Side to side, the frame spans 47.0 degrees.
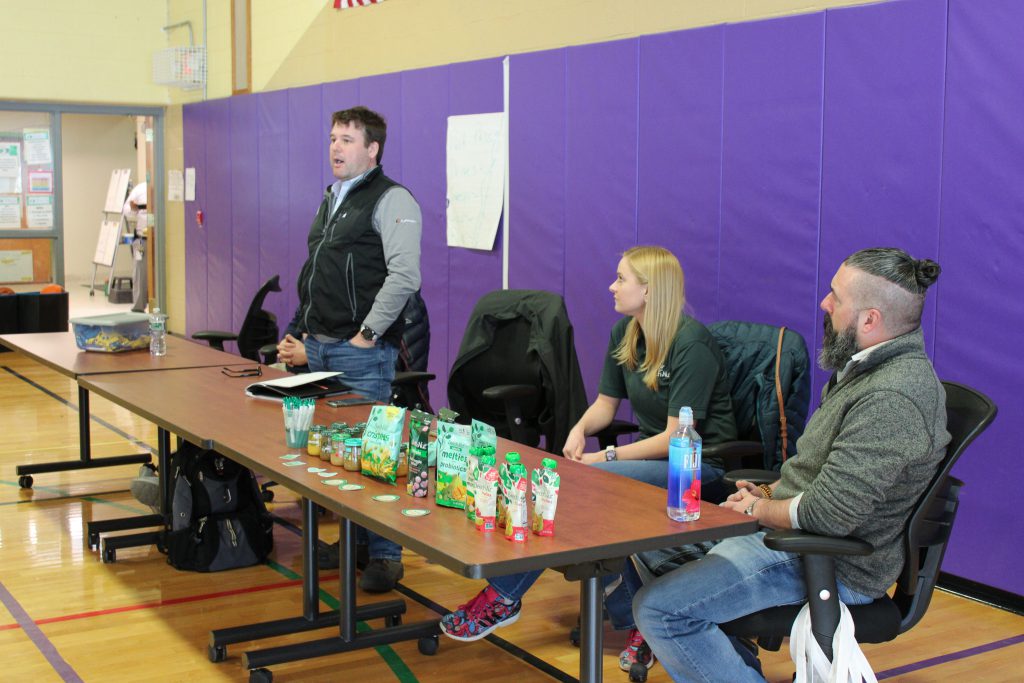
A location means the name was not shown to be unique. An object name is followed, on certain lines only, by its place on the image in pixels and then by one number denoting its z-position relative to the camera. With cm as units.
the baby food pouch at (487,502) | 247
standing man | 421
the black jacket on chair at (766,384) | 373
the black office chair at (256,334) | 581
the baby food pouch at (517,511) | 238
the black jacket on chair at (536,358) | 429
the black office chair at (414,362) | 446
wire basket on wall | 1007
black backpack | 433
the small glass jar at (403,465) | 297
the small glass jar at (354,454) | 300
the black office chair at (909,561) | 253
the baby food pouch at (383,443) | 290
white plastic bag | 249
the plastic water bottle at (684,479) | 253
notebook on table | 395
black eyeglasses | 451
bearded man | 253
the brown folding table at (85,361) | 464
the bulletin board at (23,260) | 1038
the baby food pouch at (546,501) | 241
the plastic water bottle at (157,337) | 501
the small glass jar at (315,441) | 314
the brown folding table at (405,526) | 235
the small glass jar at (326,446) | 311
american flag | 734
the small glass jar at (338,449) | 304
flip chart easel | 1444
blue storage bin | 498
